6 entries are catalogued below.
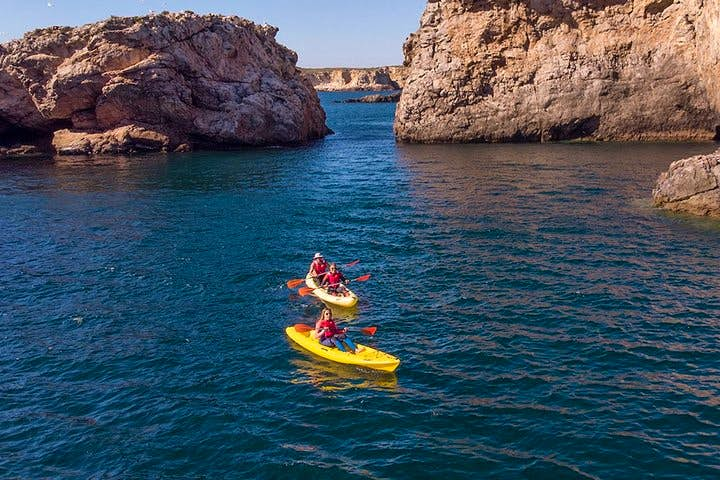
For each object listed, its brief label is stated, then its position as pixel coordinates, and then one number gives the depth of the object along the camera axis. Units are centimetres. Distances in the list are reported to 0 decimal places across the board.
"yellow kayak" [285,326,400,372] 2050
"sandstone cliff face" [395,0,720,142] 5847
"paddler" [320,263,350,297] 2761
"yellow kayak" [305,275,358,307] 2675
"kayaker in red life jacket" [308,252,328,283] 2906
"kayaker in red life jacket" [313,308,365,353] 2223
